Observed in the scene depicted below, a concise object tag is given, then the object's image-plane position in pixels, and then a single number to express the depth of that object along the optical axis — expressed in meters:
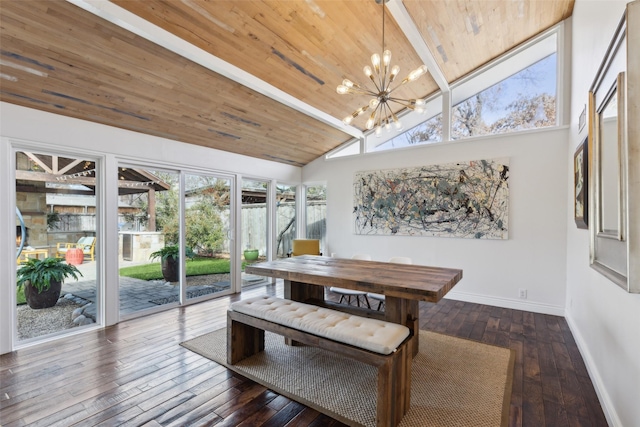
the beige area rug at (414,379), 1.89
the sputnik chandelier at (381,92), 2.39
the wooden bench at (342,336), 1.74
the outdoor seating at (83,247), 3.14
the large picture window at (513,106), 3.88
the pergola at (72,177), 2.94
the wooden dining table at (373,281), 2.08
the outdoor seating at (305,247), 5.28
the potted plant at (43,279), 2.96
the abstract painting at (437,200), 4.11
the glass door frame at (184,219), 3.69
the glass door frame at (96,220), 2.79
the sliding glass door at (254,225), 5.21
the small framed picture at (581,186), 2.46
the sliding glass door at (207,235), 4.30
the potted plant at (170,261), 4.08
